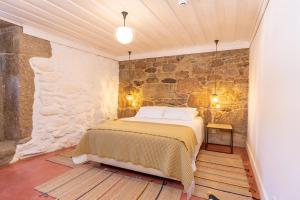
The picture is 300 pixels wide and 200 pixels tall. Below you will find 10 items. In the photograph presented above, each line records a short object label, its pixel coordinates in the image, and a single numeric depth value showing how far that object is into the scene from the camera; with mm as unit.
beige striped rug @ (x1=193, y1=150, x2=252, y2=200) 1887
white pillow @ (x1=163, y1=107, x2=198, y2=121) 3344
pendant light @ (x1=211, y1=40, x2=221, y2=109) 3479
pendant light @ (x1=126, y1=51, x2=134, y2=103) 4469
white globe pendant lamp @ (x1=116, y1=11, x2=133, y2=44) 2148
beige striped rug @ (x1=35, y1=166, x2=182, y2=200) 1810
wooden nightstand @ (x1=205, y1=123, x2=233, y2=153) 3193
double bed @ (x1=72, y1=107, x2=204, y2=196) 1957
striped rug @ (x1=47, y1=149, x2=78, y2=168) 2600
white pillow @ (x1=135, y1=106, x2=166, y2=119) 3662
